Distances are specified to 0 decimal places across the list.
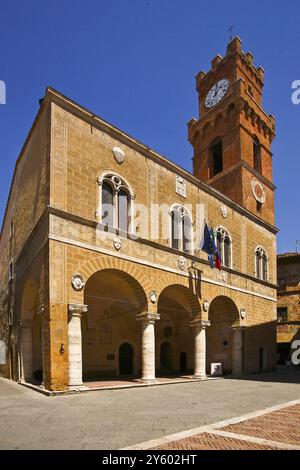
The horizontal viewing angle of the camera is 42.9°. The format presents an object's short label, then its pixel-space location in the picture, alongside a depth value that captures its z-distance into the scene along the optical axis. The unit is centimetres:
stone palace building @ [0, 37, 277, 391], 1348
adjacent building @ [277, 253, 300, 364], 3247
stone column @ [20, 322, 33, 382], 1725
